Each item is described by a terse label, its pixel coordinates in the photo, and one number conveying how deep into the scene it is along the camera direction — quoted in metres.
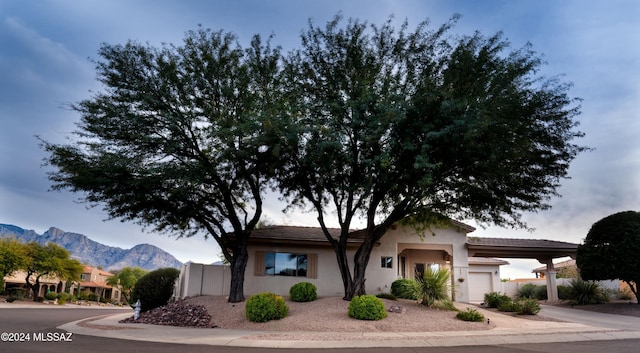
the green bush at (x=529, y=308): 17.70
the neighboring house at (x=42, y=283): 45.34
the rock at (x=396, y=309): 15.88
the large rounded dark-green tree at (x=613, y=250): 20.20
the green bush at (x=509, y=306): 18.41
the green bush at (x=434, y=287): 17.08
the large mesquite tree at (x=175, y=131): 16.41
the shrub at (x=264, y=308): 14.88
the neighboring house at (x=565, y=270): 32.59
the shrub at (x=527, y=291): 29.32
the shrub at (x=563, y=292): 23.97
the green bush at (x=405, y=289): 18.02
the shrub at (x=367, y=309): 14.58
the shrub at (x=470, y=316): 15.00
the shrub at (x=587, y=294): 22.86
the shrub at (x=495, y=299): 19.70
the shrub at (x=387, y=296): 19.22
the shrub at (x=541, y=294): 28.59
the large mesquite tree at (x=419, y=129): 14.68
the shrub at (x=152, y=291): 19.72
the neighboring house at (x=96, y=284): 65.38
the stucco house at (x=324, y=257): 21.91
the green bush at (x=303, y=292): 18.33
